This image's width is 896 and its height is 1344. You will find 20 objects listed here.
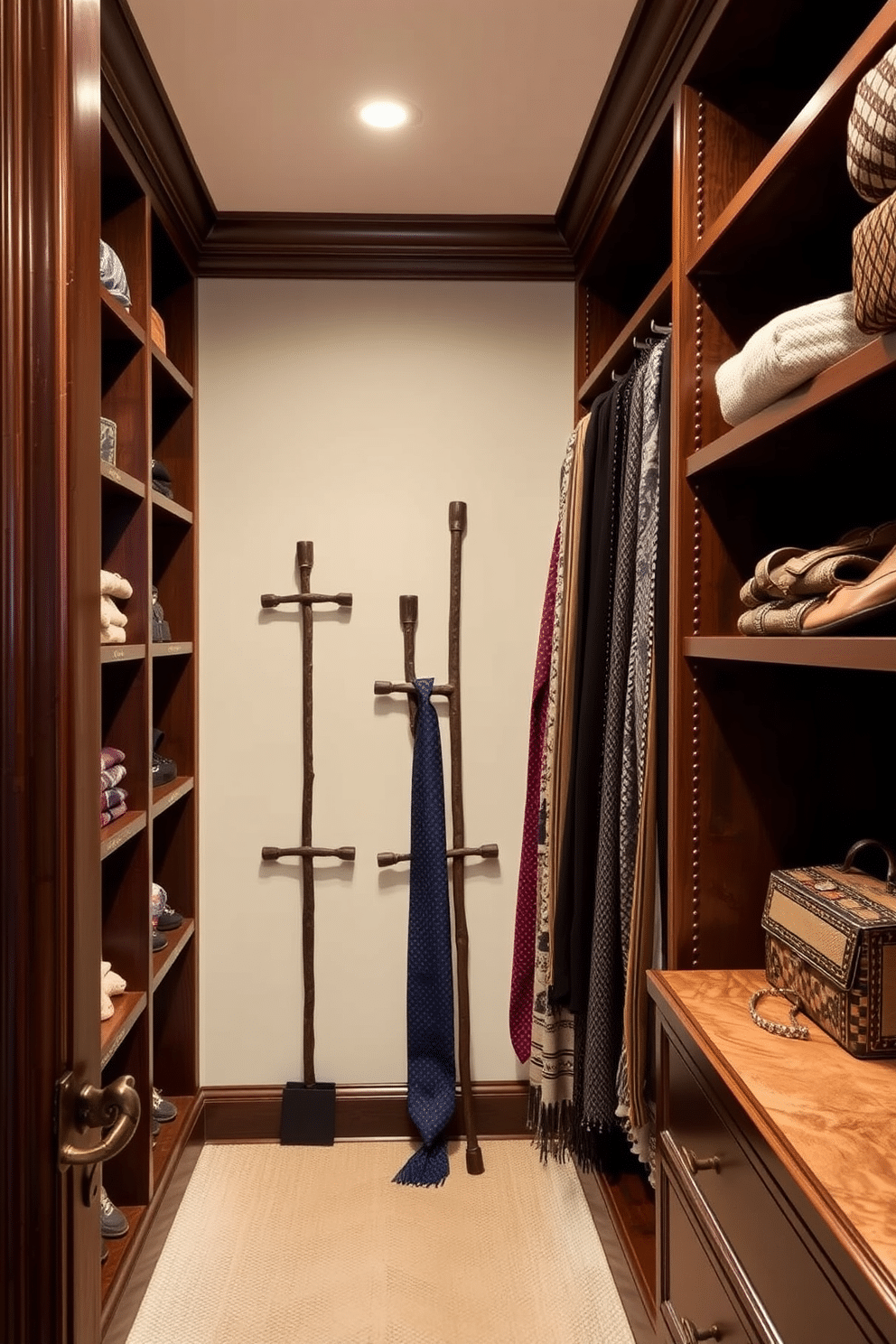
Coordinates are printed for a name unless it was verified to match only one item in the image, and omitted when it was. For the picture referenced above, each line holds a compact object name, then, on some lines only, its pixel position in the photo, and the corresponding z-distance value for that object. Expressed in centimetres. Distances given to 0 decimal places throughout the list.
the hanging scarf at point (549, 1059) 207
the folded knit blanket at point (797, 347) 106
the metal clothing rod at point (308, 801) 251
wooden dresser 84
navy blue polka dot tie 246
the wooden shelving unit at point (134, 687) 188
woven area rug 185
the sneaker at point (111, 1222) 187
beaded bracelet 121
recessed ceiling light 191
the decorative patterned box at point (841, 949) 112
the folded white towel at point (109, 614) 184
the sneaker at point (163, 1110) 234
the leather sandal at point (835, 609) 100
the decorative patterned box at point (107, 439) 191
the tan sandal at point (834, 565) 112
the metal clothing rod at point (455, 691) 252
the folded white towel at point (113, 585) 187
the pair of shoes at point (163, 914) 229
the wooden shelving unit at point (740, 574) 148
